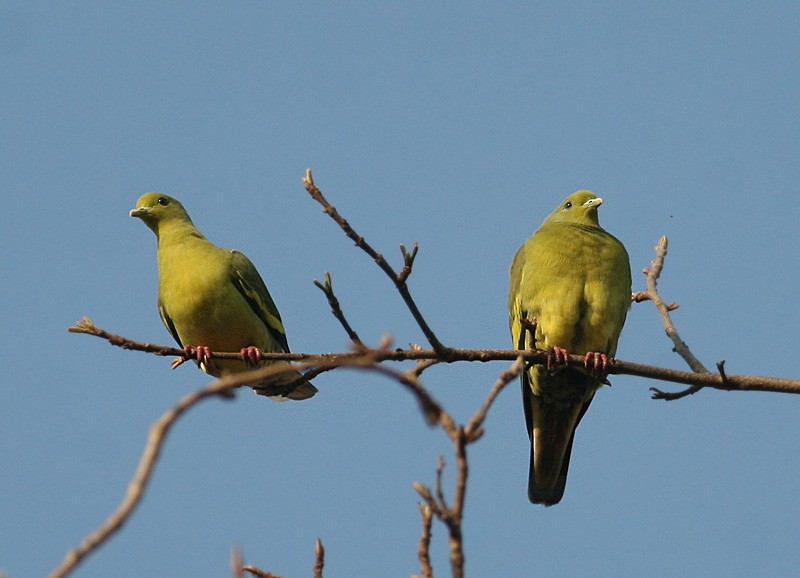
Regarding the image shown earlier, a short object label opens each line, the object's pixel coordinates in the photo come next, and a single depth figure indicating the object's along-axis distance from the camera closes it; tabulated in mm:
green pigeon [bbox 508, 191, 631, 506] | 13555
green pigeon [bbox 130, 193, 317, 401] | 15508
